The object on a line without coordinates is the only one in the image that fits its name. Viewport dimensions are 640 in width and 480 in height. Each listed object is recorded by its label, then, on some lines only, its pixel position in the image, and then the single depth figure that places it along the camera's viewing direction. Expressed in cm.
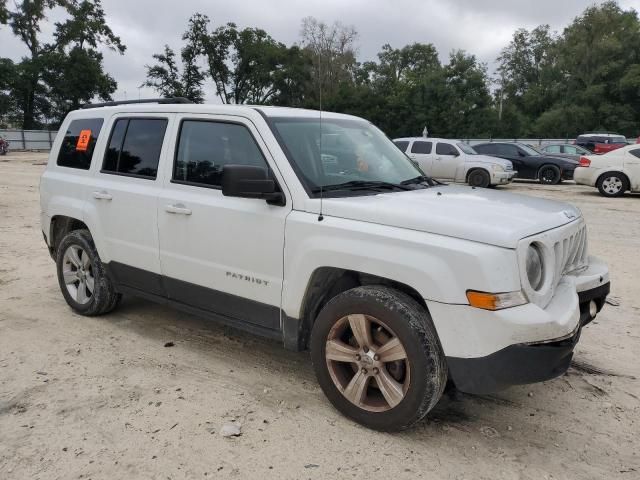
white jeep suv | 276
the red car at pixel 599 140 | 2531
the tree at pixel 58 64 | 4778
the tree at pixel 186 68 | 5525
